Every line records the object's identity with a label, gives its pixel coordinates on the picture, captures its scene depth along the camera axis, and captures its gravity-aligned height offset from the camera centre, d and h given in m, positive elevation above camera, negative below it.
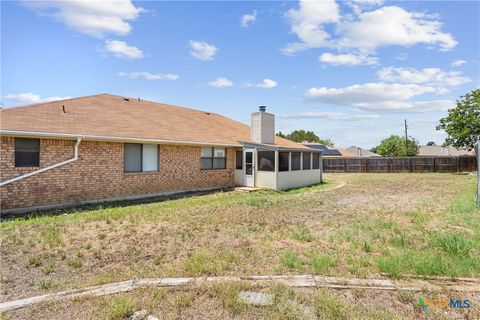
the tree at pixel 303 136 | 72.66 +6.46
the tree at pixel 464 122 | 25.78 +3.66
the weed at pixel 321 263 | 4.52 -1.64
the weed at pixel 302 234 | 6.34 -1.65
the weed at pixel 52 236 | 6.01 -1.66
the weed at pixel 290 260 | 4.72 -1.66
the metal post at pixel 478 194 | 9.95 -1.05
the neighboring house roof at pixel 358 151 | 59.23 +2.31
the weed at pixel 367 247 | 5.51 -1.62
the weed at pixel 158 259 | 4.94 -1.71
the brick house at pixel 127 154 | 9.23 +0.29
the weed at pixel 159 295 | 3.65 -1.70
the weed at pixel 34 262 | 4.91 -1.73
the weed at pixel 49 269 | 4.63 -1.75
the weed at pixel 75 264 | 4.86 -1.73
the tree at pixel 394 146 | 58.97 +3.73
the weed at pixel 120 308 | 3.27 -1.69
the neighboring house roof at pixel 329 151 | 43.49 +1.67
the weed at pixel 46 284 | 4.09 -1.76
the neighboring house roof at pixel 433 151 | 61.56 +2.53
